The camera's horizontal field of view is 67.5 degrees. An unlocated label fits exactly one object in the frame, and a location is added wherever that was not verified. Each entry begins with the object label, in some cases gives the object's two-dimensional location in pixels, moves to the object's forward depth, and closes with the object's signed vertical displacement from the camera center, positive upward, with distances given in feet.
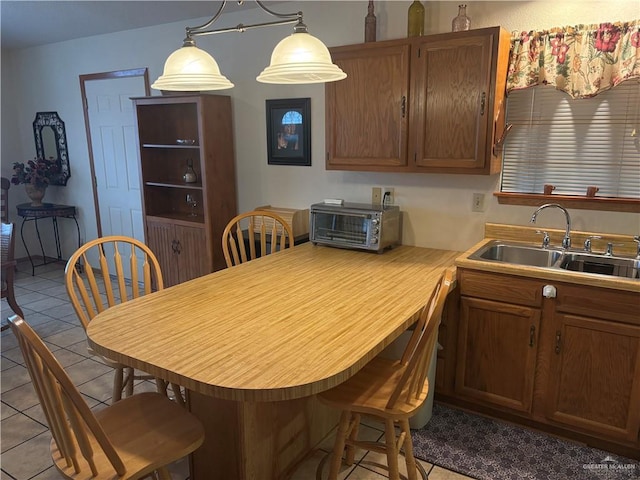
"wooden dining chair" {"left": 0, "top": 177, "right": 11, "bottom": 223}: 16.52 -1.46
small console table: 16.44 -1.96
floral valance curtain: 7.55 +1.47
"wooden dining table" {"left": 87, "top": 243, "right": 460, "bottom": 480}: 4.61 -2.05
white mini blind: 8.02 +0.10
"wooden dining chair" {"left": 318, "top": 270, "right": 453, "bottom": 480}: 5.25 -2.83
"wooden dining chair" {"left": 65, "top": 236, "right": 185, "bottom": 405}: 6.66 -1.98
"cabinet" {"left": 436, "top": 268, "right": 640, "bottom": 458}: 6.89 -3.17
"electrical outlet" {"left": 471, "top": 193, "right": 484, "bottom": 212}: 9.28 -1.03
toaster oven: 9.18 -1.48
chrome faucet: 8.07 -1.21
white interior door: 14.48 +0.03
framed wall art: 11.11 +0.46
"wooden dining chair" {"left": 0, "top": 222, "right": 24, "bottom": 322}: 11.36 -2.46
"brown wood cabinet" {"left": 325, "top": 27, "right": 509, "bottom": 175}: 8.05 +0.82
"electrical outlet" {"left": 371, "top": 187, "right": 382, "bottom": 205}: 10.36 -0.96
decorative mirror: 16.60 +0.48
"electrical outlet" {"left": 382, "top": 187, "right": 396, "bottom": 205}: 10.24 -0.97
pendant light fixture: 5.55 +1.01
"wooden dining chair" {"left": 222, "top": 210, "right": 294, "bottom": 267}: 9.30 -1.83
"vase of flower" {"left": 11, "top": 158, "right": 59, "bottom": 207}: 16.47 -0.74
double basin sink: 7.82 -1.88
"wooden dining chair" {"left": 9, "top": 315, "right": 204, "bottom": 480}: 4.21 -2.88
